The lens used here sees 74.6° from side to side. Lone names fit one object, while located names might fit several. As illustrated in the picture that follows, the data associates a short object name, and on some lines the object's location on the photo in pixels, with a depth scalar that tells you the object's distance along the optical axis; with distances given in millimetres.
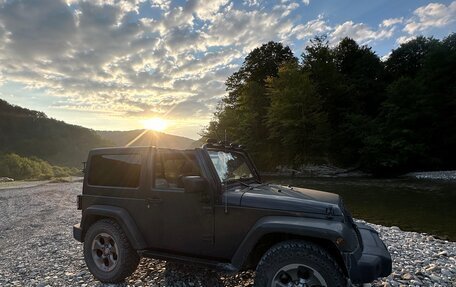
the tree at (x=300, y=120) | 38906
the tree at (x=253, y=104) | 44906
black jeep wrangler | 3795
